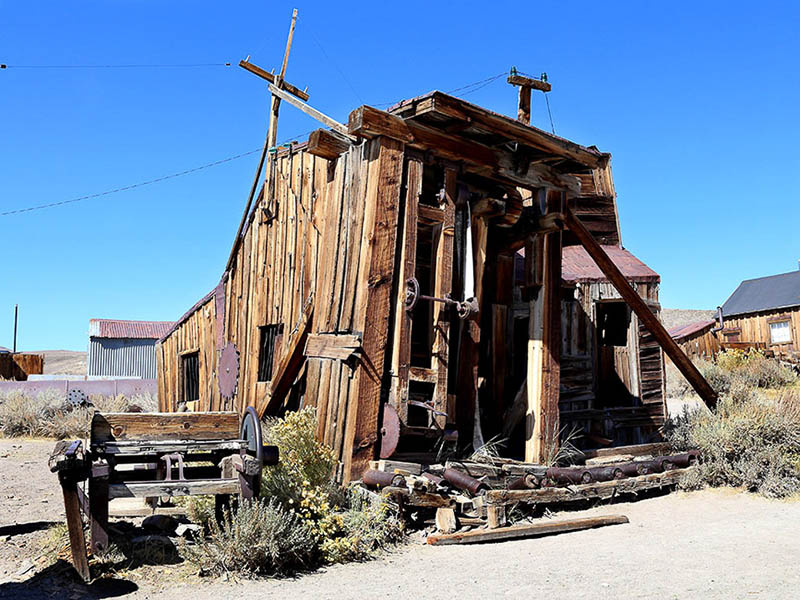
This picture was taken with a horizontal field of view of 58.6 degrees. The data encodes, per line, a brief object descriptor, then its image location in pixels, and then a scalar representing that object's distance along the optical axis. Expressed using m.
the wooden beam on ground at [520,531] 6.61
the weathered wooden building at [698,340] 31.47
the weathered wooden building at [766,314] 34.31
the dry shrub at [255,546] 5.54
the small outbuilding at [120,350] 37.88
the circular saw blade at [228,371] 12.12
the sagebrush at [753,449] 8.94
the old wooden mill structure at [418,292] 8.06
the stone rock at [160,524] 6.71
